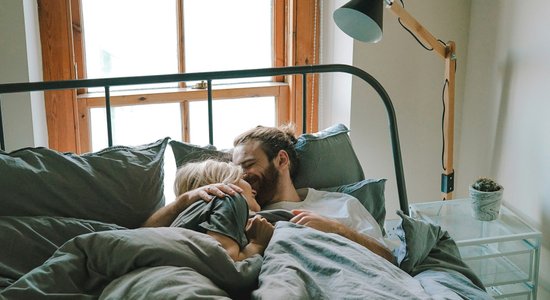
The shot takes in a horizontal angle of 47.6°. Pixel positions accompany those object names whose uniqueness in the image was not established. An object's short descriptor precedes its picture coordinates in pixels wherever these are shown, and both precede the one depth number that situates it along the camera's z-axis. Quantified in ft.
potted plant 7.30
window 8.06
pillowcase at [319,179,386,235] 6.14
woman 4.64
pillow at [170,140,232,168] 6.08
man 5.50
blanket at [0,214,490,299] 3.84
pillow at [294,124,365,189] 6.34
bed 3.98
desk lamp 6.40
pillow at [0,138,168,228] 4.98
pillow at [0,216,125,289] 4.57
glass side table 7.06
